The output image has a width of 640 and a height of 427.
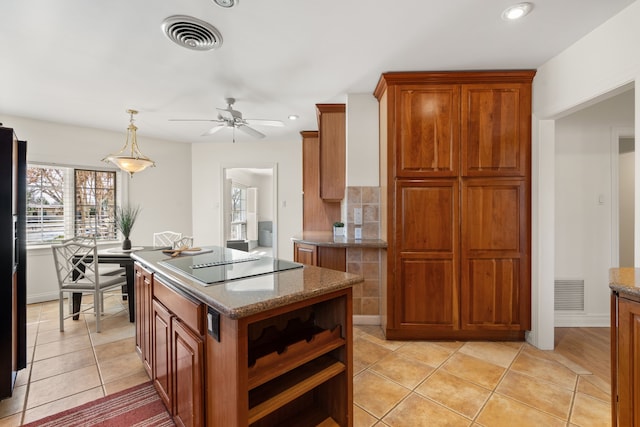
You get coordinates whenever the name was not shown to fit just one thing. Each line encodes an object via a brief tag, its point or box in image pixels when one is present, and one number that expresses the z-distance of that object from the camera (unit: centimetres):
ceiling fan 305
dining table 312
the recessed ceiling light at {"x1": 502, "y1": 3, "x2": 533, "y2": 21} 176
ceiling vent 186
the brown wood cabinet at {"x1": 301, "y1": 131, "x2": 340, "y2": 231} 426
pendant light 319
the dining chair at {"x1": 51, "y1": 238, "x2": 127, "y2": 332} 295
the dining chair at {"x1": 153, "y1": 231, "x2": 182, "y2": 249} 446
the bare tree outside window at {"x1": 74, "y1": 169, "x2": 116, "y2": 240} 429
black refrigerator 174
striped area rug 165
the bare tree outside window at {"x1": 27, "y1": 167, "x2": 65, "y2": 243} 392
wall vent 293
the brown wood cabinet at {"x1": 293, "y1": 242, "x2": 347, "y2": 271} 296
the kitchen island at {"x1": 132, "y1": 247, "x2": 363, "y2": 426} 106
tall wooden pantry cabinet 254
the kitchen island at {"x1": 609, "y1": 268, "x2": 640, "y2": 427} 112
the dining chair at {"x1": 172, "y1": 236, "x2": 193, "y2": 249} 392
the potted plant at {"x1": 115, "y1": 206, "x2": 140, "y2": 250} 348
